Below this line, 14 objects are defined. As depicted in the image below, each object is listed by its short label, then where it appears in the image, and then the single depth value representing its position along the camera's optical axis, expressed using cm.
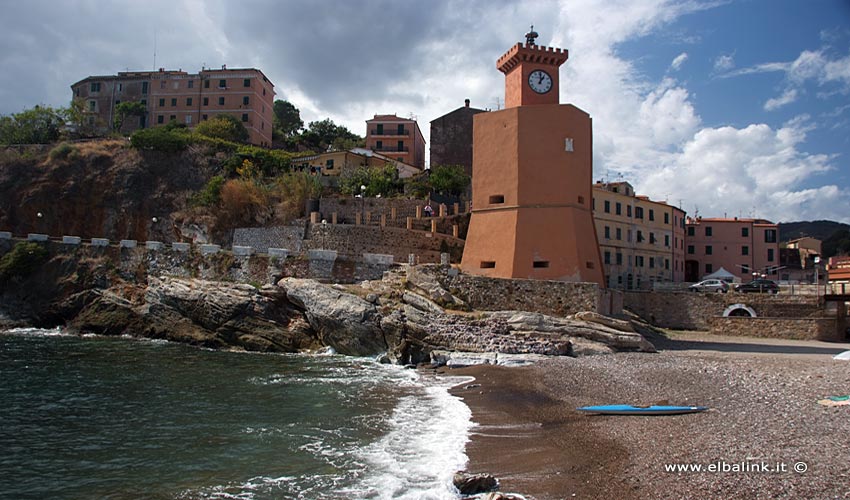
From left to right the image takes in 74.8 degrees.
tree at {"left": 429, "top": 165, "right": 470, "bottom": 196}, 4316
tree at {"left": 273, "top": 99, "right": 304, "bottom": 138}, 7556
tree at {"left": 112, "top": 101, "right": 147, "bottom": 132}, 6119
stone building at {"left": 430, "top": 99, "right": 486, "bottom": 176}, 5434
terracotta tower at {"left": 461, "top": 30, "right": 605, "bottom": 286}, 2652
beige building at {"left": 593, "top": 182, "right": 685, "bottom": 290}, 4009
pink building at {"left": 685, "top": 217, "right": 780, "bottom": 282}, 4800
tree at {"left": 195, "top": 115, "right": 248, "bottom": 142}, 5438
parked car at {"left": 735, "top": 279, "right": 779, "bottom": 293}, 3241
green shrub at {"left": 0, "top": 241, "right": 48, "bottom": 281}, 3384
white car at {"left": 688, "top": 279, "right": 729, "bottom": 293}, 3449
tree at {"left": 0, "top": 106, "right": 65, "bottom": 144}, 5394
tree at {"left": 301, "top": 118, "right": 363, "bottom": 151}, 6719
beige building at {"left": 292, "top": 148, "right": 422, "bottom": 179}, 4900
